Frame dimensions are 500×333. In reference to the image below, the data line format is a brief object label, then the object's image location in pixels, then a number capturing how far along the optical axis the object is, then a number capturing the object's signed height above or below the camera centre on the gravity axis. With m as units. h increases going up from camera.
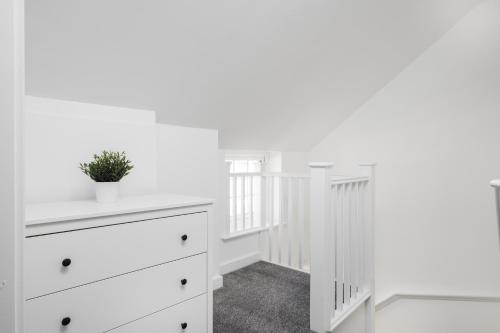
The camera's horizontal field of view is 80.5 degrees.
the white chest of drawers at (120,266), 0.96 -0.39
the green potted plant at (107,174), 1.33 -0.04
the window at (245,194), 2.68 -0.29
